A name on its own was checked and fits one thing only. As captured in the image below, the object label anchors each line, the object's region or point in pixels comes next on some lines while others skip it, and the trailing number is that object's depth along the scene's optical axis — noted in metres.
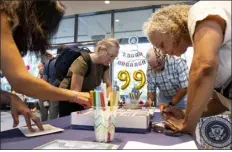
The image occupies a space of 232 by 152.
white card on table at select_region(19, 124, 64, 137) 0.80
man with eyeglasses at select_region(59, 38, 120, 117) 1.41
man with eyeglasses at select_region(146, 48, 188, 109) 1.68
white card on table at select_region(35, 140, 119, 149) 0.65
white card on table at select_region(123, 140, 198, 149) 0.66
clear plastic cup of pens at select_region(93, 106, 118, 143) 0.71
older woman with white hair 0.71
